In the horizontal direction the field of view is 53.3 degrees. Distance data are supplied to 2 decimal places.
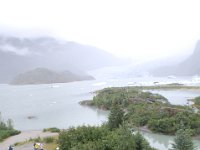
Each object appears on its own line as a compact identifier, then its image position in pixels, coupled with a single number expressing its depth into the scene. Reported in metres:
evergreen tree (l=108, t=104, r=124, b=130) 25.32
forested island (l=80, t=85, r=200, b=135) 28.94
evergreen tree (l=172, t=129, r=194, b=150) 16.75
